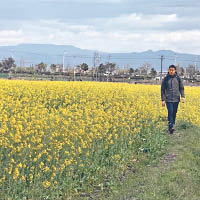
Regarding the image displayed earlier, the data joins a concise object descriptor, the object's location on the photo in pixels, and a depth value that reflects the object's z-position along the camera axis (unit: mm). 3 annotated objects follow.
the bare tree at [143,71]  109394
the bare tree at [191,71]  107800
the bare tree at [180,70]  111188
